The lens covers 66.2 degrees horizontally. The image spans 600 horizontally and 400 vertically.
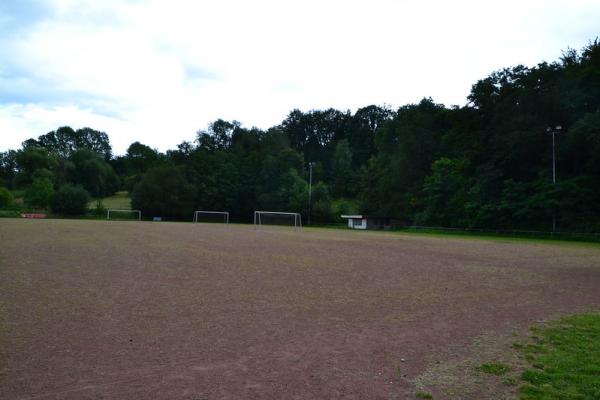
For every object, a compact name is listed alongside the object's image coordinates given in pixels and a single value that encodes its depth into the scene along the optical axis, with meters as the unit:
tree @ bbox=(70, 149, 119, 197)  111.44
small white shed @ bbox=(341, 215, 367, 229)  69.52
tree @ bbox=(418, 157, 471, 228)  53.38
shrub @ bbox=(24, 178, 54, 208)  86.69
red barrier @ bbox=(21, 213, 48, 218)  76.19
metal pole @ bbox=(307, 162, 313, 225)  74.56
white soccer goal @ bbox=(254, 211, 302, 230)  69.80
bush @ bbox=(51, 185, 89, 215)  81.19
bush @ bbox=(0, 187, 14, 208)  85.56
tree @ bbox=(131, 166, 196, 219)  80.19
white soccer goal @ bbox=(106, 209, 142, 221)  79.88
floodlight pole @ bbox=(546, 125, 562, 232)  41.25
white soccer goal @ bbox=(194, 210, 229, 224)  80.50
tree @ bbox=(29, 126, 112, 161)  143.45
